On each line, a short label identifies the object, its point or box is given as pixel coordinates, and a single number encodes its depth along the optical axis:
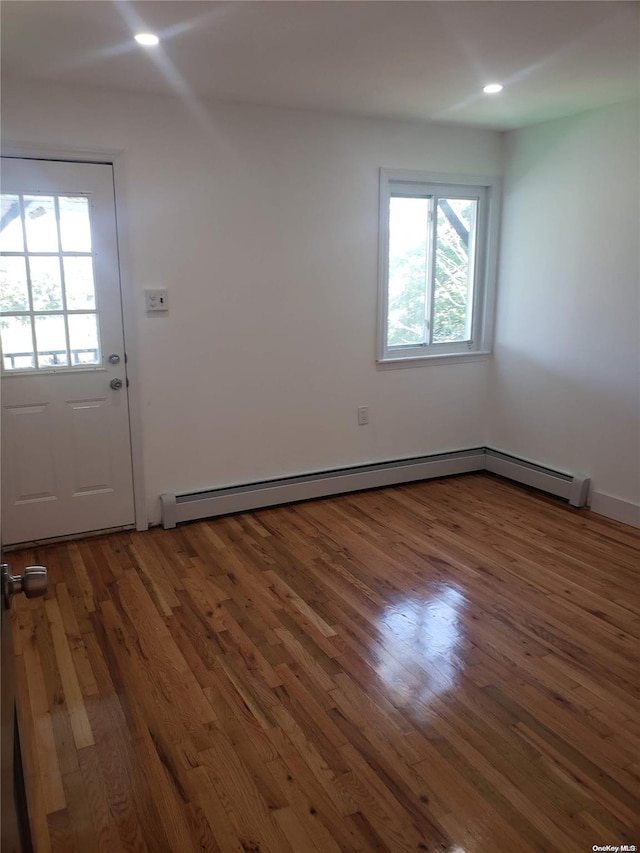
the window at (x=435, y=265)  4.29
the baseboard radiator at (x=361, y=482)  3.88
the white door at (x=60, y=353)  3.26
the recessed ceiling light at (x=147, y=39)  2.53
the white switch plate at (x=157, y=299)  3.59
